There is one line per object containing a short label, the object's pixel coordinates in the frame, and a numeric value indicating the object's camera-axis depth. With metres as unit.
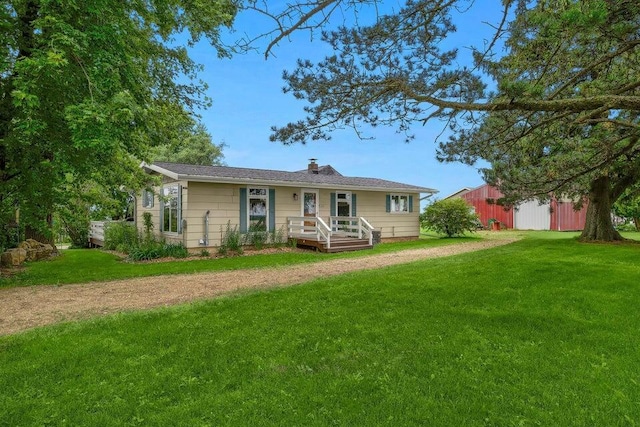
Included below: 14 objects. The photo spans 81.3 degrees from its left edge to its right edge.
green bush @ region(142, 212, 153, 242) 14.00
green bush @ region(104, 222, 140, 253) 14.06
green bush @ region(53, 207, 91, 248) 15.58
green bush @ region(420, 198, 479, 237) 18.05
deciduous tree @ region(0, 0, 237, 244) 5.52
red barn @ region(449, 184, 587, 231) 24.19
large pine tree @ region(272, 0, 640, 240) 4.46
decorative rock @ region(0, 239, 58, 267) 10.12
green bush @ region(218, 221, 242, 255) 12.27
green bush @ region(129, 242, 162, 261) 11.20
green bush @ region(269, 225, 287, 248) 13.73
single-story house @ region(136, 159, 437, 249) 12.30
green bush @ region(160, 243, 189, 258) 11.57
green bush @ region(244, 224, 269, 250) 13.12
